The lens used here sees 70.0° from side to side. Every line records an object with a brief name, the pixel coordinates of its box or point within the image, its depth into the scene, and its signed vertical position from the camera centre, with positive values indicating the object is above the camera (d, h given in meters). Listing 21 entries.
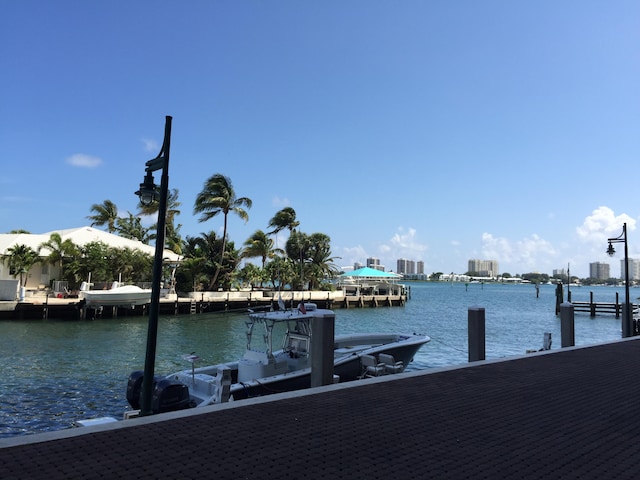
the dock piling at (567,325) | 12.59 -1.01
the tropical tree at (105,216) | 62.66 +8.13
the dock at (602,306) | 44.21 -1.80
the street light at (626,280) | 15.95 +0.42
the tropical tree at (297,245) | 63.66 +4.96
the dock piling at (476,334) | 10.59 -1.11
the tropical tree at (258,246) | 53.22 +3.89
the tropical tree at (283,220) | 60.62 +8.08
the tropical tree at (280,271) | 55.69 +1.07
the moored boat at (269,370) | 8.24 -2.11
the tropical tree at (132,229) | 61.95 +6.44
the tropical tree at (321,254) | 63.92 +3.88
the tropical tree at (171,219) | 51.09 +6.97
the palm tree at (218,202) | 47.97 +8.19
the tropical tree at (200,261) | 43.88 +1.68
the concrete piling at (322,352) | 7.71 -1.19
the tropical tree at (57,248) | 37.44 +2.14
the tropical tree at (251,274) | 53.62 +0.59
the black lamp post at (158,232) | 6.47 +0.67
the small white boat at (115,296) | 32.08 -1.49
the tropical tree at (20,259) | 35.47 +1.07
